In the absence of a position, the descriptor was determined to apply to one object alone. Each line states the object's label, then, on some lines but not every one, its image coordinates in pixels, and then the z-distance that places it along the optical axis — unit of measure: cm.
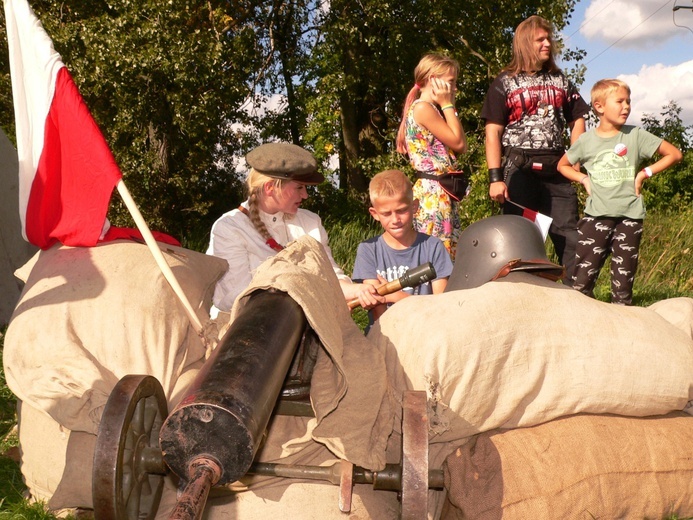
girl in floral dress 486
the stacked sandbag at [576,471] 279
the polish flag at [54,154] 365
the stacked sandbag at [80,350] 300
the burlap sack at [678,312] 340
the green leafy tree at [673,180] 1432
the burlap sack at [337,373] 259
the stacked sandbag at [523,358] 288
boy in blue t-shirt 418
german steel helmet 349
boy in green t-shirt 525
